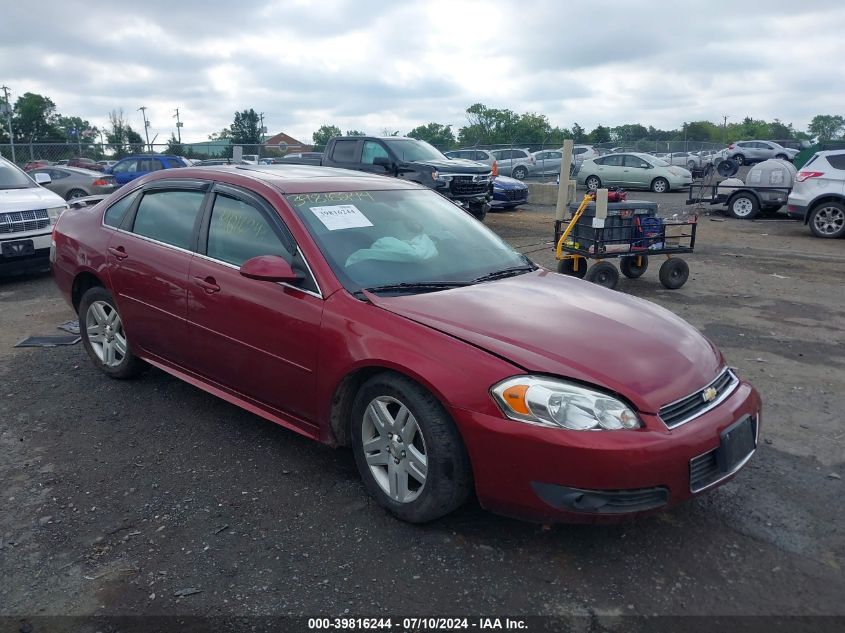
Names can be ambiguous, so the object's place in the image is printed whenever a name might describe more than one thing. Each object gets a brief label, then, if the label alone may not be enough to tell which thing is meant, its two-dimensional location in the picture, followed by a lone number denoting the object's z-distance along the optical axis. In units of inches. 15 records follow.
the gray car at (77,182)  740.6
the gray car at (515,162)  1259.8
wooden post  344.2
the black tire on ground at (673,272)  346.3
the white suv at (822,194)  525.0
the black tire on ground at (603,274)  332.8
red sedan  113.8
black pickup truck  549.0
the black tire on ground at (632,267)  370.6
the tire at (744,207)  651.3
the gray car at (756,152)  1433.3
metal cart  321.1
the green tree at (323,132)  3651.8
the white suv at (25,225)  343.0
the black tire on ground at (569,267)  356.8
